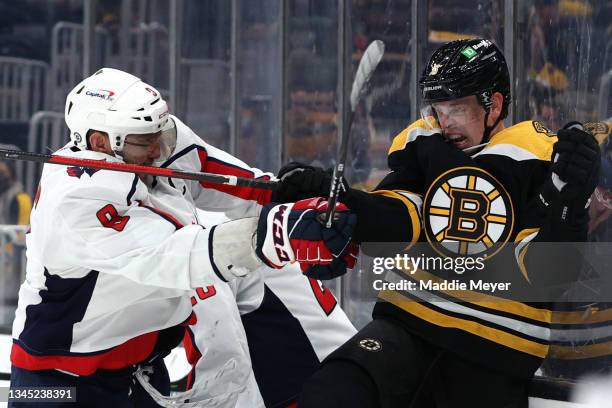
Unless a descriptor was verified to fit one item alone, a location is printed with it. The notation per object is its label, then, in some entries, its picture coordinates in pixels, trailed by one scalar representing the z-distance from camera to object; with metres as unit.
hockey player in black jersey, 13.08
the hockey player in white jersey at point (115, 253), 13.13
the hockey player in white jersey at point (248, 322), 13.97
